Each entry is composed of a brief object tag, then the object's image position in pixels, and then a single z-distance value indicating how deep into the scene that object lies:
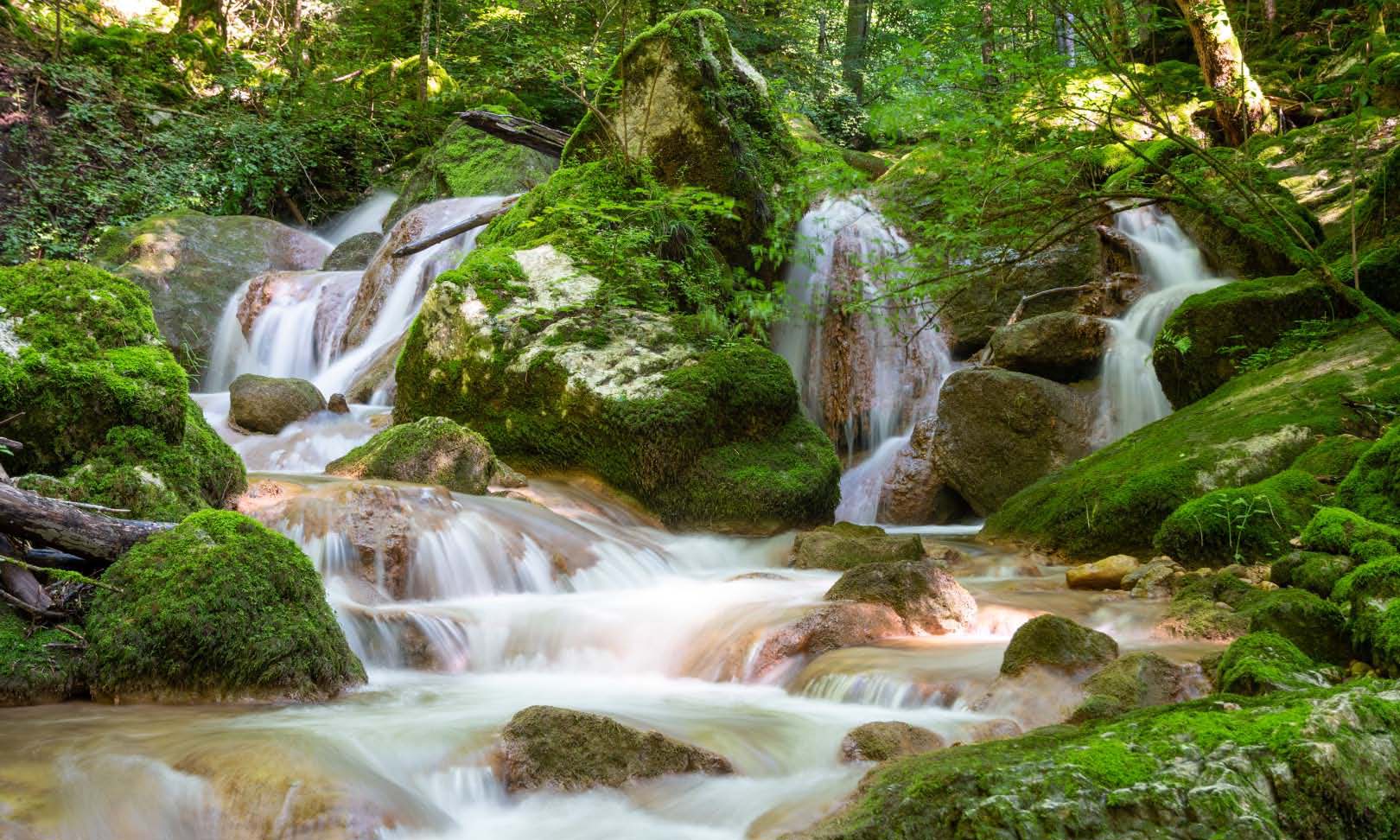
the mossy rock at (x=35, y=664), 3.66
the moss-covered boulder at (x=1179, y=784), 2.11
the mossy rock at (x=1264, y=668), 3.13
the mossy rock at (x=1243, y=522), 5.88
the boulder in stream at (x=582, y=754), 3.37
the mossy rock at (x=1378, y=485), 5.10
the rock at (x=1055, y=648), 4.16
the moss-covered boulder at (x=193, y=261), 14.16
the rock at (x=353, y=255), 16.28
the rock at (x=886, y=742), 3.60
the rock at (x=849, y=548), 7.04
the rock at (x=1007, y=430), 9.78
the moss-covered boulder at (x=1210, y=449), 6.76
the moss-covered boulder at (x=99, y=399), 4.96
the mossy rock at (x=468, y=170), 16.66
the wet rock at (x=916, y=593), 5.32
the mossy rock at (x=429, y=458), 7.48
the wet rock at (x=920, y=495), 10.65
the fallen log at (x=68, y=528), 3.90
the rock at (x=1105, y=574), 6.24
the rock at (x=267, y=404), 9.80
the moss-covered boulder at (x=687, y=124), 10.92
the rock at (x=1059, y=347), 10.27
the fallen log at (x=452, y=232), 12.52
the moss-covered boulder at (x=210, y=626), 3.84
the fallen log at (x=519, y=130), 13.87
